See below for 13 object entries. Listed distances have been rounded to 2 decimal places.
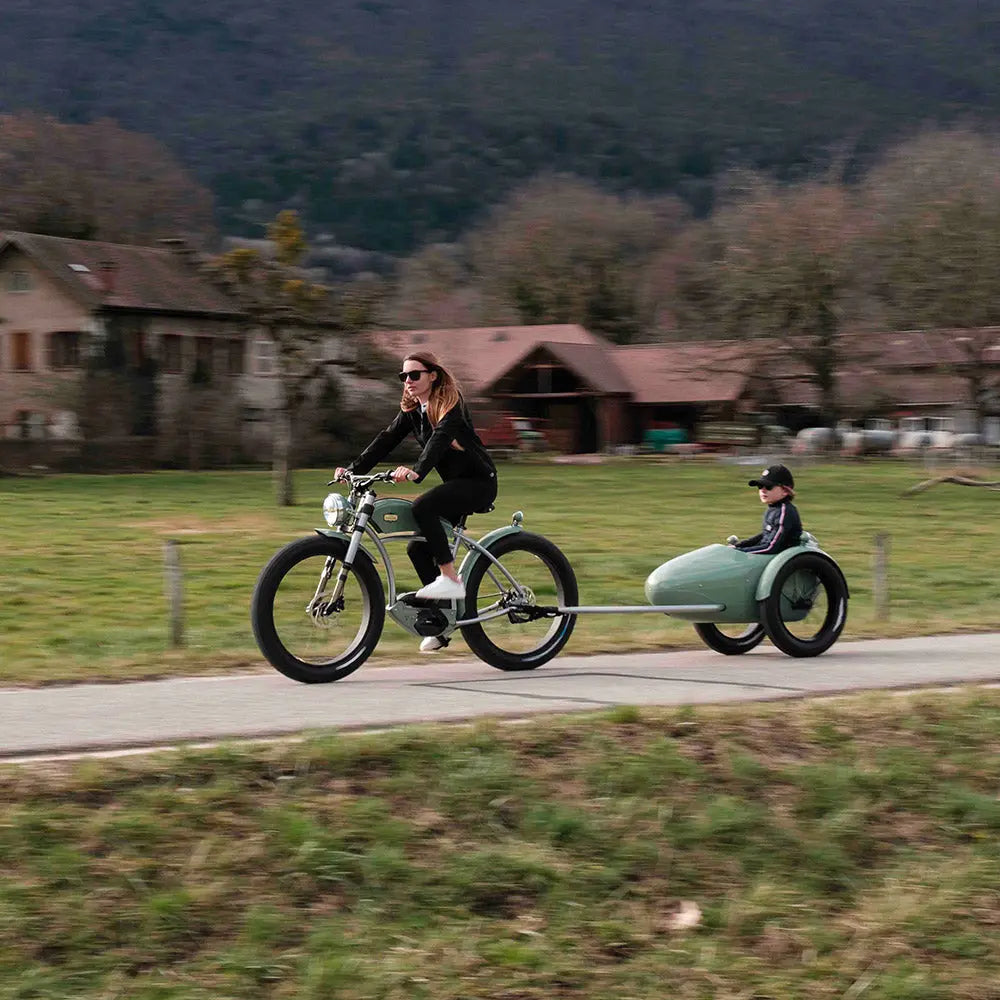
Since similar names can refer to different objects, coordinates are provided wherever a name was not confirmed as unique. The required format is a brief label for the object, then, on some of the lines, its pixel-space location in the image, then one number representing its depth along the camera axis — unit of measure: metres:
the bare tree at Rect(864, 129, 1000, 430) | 51.53
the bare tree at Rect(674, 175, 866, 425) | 60.03
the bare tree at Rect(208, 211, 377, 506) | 35.67
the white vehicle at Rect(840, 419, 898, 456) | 67.00
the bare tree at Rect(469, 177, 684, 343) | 87.44
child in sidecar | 10.97
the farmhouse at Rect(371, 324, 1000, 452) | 63.16
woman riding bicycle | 9.44
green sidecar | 10.70
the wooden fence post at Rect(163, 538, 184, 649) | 12.19
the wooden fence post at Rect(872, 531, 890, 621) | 14.70
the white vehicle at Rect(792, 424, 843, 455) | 65.00
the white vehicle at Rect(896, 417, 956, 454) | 70.75
